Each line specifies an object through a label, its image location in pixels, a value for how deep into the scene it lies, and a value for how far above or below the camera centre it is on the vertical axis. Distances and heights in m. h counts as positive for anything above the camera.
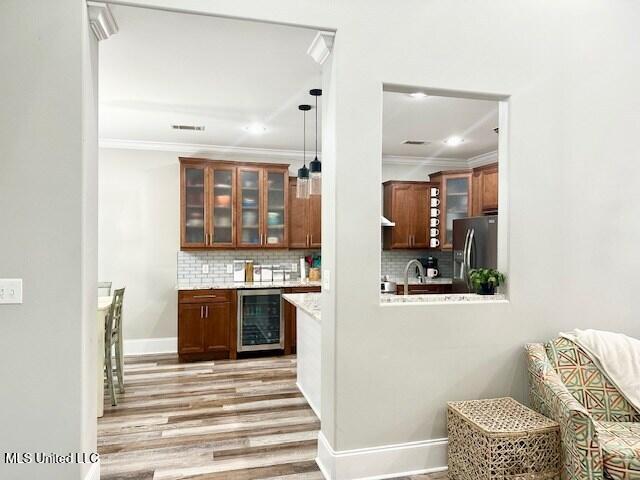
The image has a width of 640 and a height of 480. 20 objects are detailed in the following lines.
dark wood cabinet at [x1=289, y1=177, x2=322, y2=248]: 6.09 +0.27
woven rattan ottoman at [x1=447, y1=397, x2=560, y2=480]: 2.18 -1.03
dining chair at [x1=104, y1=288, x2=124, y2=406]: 3.78 -0.88
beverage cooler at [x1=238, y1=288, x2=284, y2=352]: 5.50 -1.01
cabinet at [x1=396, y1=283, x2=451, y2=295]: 6.12 -0.68
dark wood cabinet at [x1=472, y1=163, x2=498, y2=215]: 5.85 +0.69
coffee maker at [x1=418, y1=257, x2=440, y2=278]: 6.65 -0.40
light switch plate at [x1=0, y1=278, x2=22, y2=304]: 2.08 -0.24
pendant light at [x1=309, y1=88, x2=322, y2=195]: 4.14 +0.57
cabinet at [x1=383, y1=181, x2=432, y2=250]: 6.48 +0.39
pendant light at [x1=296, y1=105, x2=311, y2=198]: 4.25 +0.57
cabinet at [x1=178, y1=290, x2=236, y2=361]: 5.30 -1.03
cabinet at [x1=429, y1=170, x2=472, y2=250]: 6.38 +0.56
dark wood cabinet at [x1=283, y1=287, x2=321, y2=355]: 5.62 -1.10
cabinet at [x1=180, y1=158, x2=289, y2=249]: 5.65 +0.45
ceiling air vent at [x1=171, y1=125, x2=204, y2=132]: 4.92 +1.25
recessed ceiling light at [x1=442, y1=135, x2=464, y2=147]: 5.41 +1.25
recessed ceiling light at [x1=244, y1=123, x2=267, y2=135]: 4.89 +1.25
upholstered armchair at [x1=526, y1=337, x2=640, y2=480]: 1.99 -0.88
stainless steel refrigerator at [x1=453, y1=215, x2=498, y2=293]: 5.29 -0.07
